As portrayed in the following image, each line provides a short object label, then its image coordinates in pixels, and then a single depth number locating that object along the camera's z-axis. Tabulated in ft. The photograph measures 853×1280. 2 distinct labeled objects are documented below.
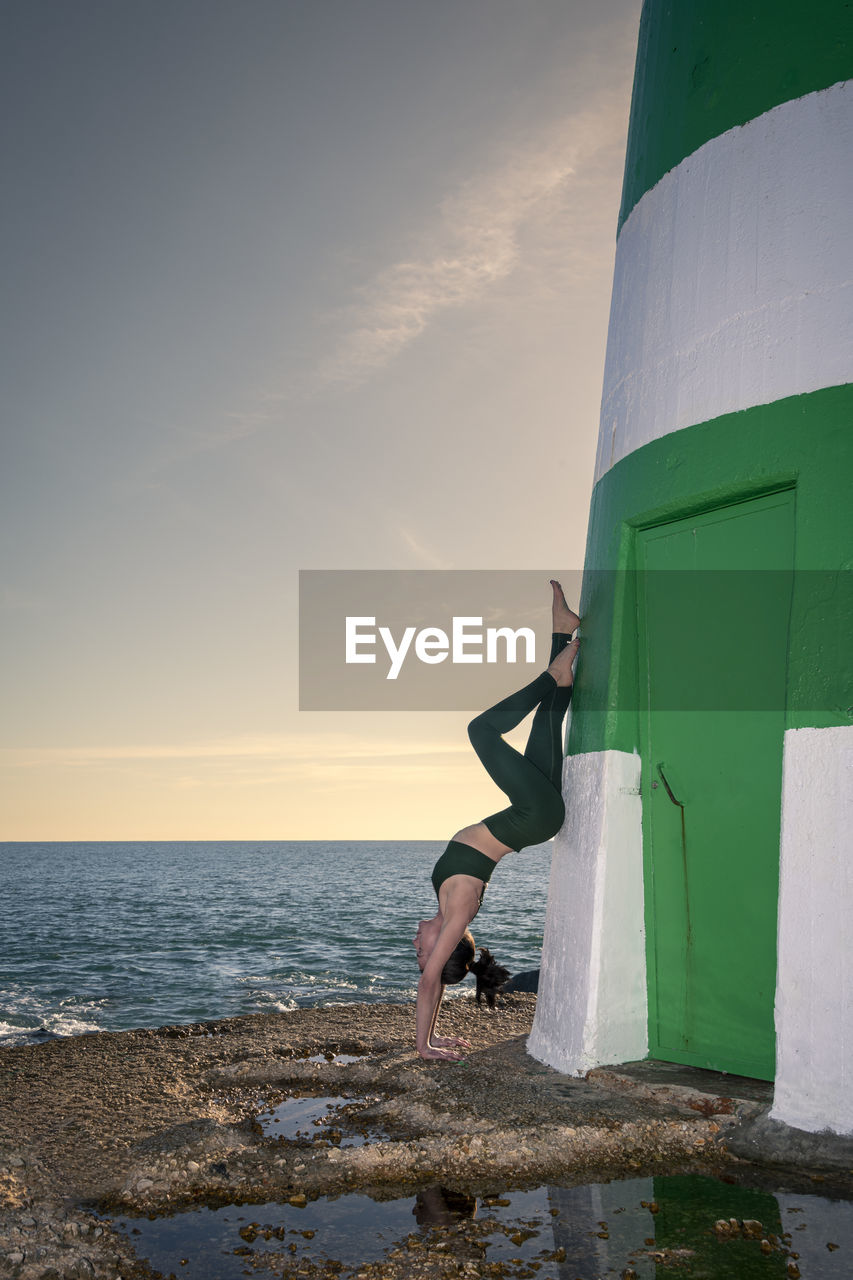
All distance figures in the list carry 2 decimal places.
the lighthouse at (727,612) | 13.53
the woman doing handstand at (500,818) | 17.75
